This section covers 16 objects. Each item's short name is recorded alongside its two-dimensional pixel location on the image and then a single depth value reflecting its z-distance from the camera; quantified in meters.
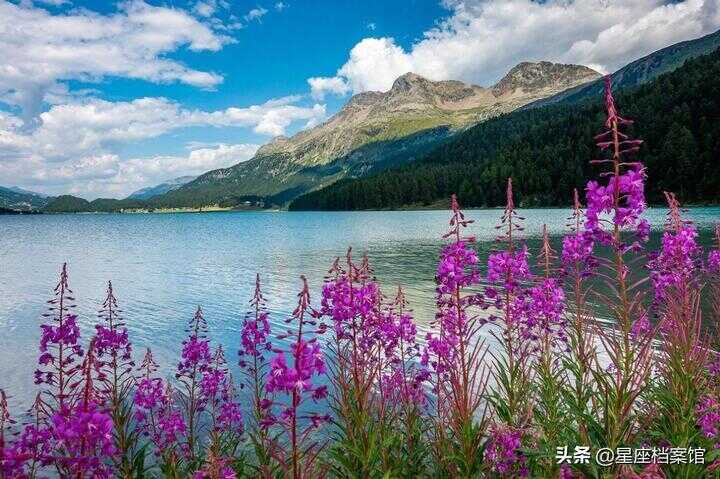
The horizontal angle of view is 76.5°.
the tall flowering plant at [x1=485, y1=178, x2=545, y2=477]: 6.38
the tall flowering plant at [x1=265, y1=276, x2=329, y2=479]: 4.09
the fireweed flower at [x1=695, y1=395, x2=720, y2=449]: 6.86
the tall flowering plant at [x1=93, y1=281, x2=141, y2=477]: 8.66
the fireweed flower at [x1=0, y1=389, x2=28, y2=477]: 3.45
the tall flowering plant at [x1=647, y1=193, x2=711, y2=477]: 6.80
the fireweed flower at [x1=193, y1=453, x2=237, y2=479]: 3.72
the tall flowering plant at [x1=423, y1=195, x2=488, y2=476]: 6.10
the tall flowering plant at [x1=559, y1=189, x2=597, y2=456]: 5.79
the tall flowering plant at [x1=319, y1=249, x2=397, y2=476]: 6.45
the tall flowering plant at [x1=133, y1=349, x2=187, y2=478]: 8.80
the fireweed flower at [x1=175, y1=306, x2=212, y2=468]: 10.55
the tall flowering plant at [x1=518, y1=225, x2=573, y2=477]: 8.67
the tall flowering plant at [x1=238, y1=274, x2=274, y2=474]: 10.34
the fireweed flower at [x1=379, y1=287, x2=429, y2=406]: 8.62
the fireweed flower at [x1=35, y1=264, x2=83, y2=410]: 8.05
